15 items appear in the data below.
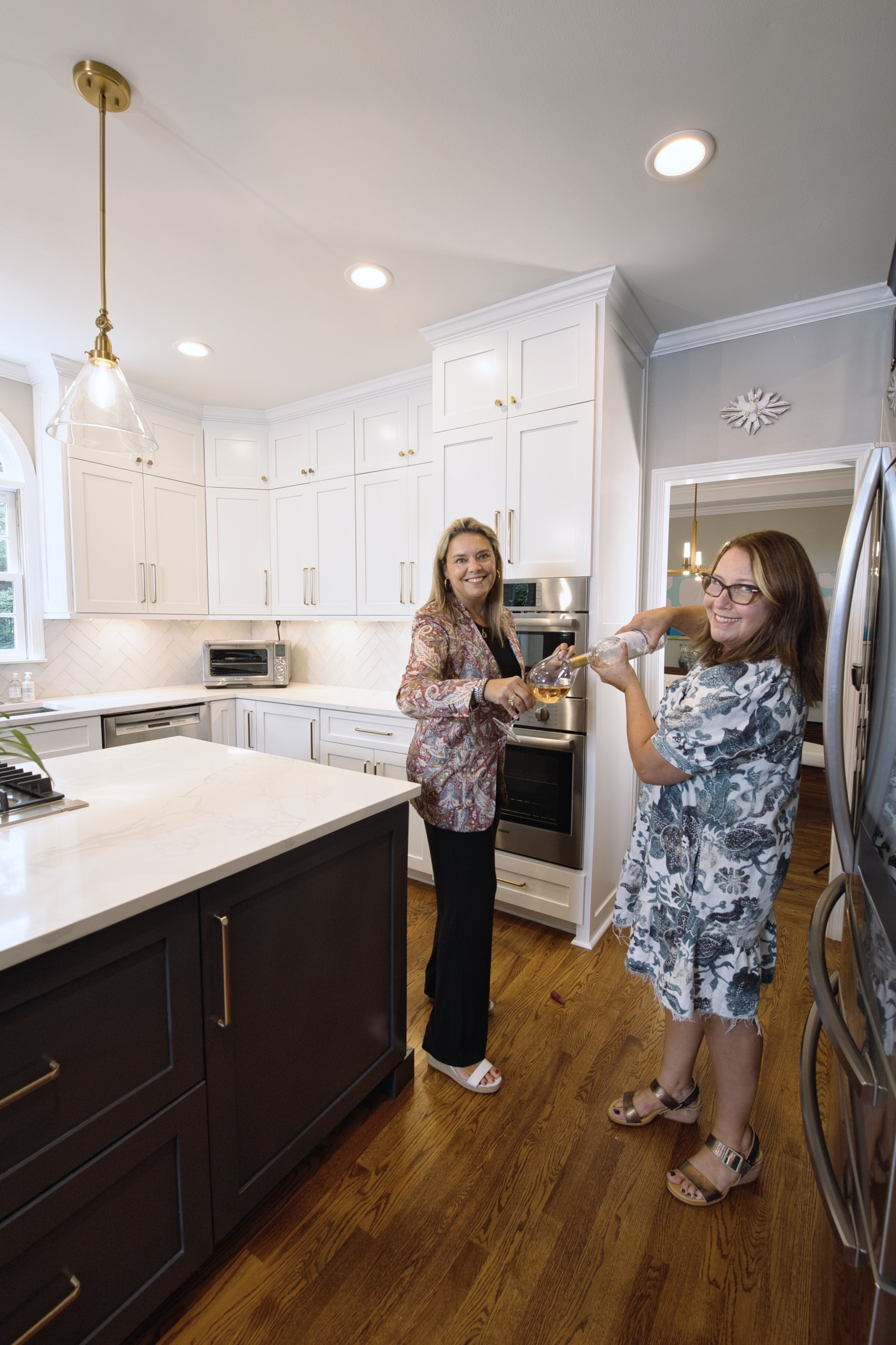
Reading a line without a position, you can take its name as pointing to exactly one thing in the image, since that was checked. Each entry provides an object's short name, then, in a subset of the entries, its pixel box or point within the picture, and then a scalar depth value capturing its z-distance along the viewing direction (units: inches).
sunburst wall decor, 102.9
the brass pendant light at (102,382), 59.4
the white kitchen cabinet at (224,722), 146.3
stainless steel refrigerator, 26.4
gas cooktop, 53.0
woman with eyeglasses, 49.7
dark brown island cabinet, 35.2
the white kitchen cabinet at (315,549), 143.3
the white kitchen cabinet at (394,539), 129.7
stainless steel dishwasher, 125.0
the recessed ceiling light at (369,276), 91.2
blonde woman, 65.2
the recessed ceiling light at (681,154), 65.3
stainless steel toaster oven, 155.7
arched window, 130.0
